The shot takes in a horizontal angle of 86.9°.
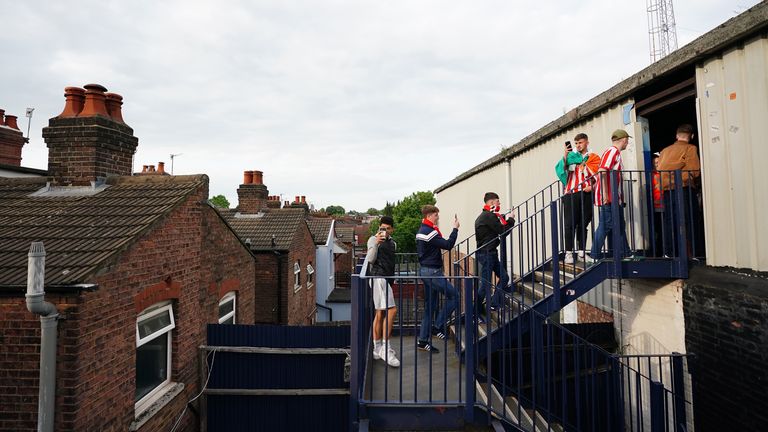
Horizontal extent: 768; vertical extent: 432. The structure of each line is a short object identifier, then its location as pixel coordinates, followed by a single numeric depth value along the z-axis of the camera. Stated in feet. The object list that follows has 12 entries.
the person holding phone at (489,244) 19.95
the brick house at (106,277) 13.53
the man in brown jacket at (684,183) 15.74
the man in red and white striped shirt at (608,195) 16.31
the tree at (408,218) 160.71
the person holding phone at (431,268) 16.63
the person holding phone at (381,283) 16.31
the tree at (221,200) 238.09
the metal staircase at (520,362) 13.11
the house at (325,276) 74.54
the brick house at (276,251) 45.60
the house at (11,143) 41.83
